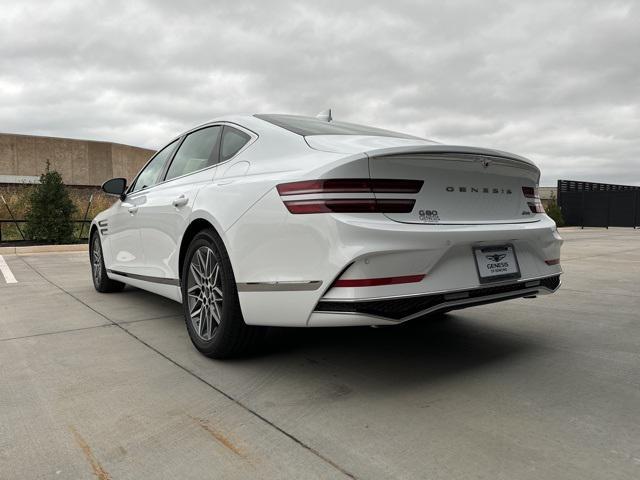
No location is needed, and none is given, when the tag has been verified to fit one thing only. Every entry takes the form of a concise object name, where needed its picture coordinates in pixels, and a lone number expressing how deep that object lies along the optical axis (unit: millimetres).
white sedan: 2365
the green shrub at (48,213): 13859
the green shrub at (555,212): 25209
